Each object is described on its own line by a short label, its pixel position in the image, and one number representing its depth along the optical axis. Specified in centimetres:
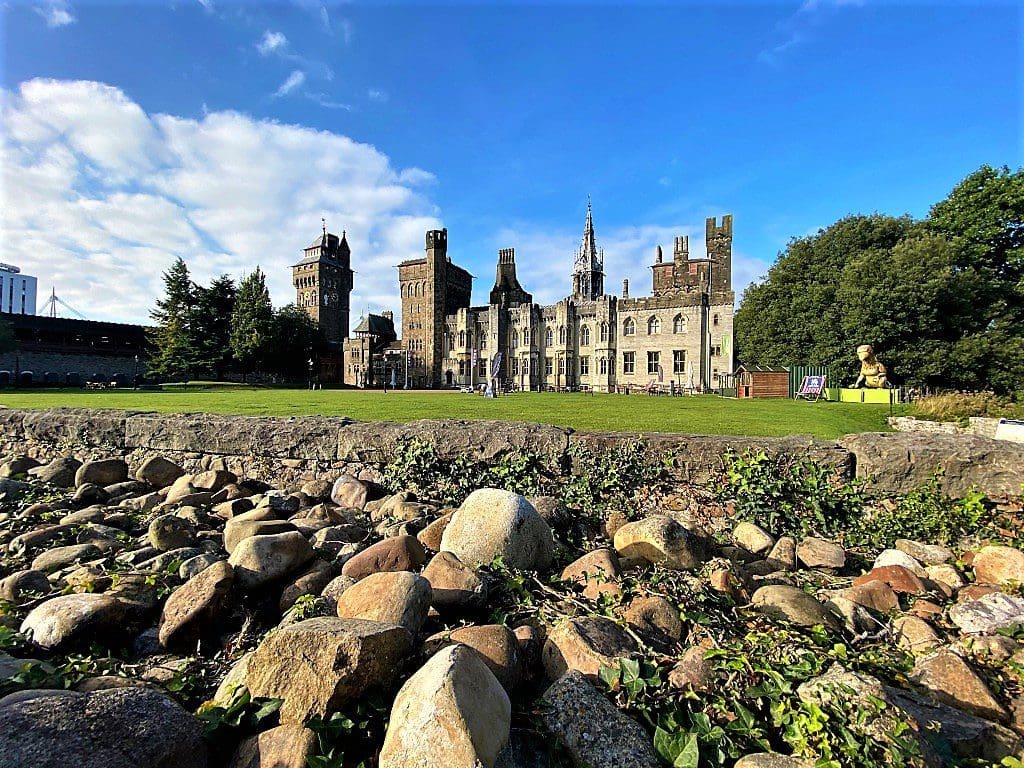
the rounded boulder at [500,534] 443
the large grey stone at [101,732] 201
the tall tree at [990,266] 2609
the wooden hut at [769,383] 2808
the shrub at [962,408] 1428
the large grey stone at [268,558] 408
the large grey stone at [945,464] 480
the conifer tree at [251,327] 4944
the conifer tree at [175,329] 4872
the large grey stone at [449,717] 211
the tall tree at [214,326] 4991
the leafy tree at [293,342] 5384
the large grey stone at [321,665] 253
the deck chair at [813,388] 2483
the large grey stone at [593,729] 233
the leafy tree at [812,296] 3047
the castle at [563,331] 4925
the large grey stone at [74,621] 335
